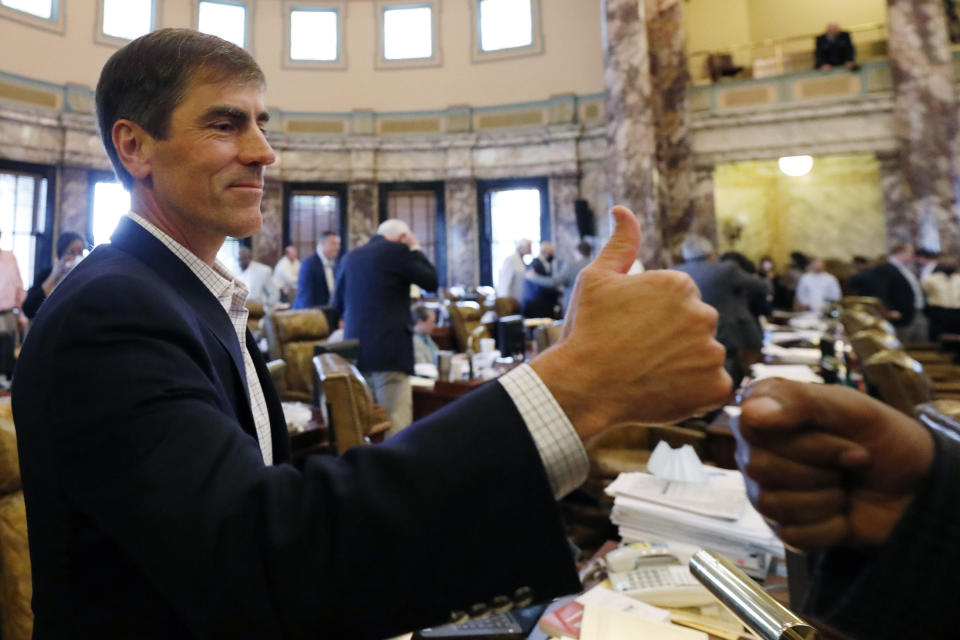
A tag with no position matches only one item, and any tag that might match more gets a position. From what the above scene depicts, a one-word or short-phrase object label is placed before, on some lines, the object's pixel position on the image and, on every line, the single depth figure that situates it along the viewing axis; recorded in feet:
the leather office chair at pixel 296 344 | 13.96
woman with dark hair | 15.29
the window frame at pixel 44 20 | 33.19
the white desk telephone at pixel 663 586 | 3.60
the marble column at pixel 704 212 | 33.06
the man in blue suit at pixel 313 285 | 18.81
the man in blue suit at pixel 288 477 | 1.82
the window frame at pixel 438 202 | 41.50
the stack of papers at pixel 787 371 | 10.34
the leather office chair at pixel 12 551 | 3.67
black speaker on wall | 37.78
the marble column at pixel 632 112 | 31.32
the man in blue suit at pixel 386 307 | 12.95
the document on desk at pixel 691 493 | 4.41
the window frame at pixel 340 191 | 40.63
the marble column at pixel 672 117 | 33.19
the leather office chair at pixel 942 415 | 2.59
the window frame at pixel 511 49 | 40.88
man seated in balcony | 33.19
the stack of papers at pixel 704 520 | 4.16
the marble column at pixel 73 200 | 33.81
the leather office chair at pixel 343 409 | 4.57
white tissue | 4.97
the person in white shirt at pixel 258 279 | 24.20
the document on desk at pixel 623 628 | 3.21
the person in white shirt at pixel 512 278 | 27.86
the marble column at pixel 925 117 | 29.81
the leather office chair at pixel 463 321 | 18.21
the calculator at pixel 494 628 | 3.49
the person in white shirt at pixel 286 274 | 31.24
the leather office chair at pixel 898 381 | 5.73
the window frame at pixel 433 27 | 42.39
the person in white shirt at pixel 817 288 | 27.66
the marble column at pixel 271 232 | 38.81
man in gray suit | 13.26
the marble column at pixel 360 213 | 41.09
